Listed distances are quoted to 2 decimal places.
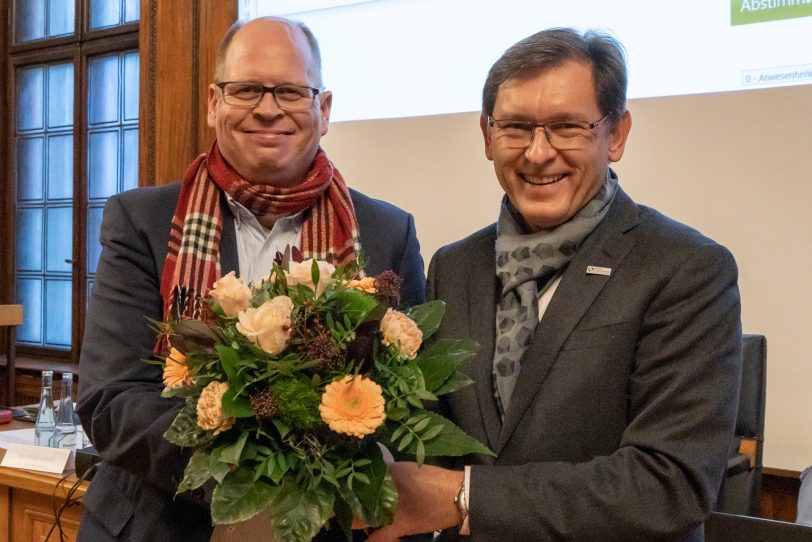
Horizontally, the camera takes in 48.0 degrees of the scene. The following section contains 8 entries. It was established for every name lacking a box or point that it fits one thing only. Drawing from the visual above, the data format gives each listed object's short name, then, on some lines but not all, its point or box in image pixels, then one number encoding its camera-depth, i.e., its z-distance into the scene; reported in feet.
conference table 7.86
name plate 8.06
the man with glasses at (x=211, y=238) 5.49
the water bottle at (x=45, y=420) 8.51
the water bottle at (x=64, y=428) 8.54
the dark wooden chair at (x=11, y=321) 14.47
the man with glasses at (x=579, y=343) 4.23
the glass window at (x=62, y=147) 21.53
